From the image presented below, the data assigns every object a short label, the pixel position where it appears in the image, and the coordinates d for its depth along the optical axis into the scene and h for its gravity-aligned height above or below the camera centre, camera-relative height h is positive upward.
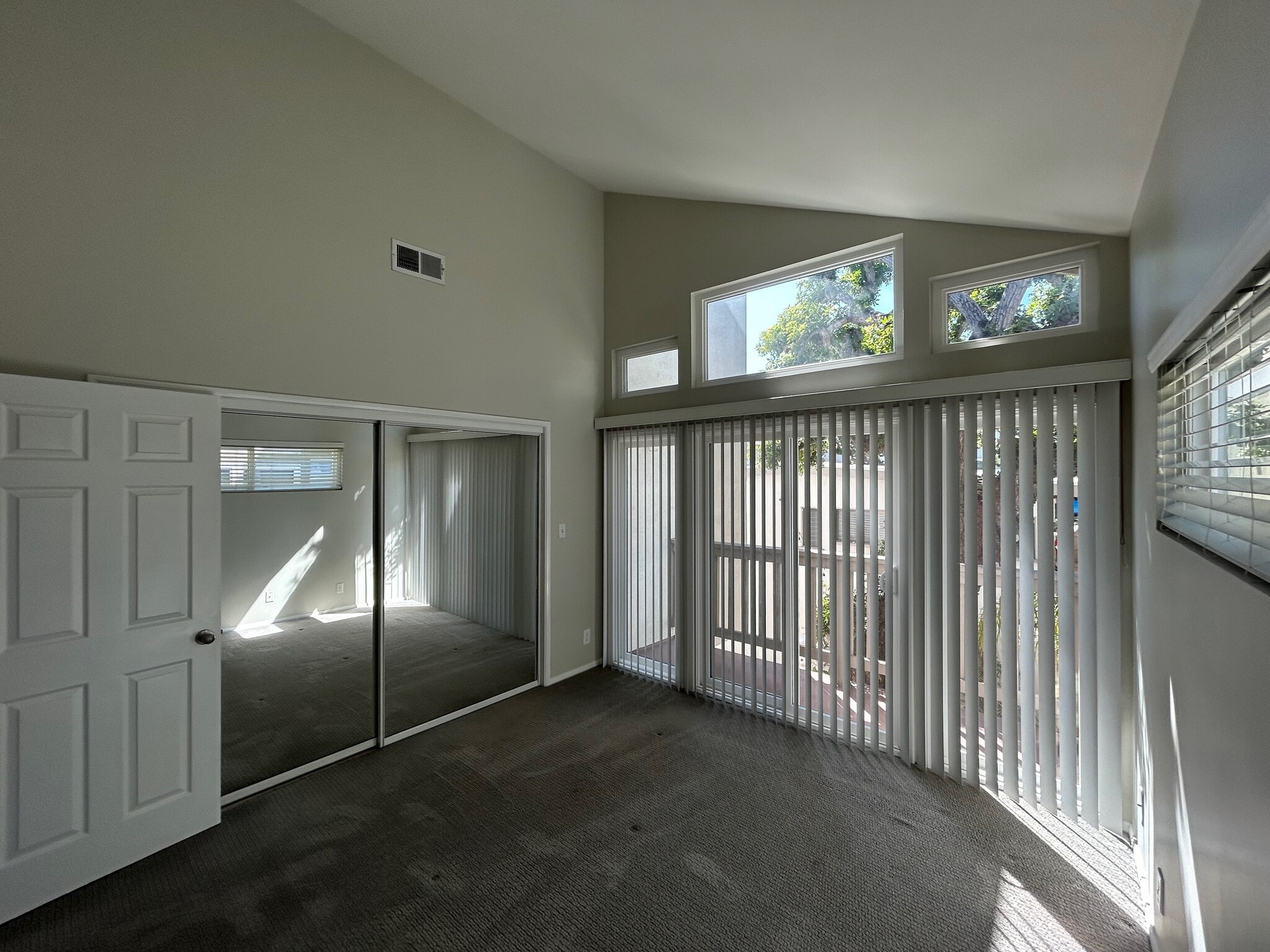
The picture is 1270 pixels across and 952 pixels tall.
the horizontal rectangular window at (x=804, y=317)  3.27 +1.11
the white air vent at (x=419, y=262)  3.32 +1.41
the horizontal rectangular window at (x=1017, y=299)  2.61 +0.94
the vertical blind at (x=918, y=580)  2.46 -0.55
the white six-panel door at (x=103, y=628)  2.00 -0.59
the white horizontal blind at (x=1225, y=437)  0.94 +0.10
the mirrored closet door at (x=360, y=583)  2.74 -0.60
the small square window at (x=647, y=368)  4.30 +0.96
